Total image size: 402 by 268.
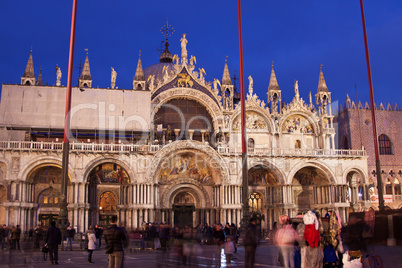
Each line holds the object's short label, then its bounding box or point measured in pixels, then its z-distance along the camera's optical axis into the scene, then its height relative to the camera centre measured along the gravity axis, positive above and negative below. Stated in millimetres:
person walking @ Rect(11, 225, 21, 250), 24391 -970
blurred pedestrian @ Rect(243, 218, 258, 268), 12984 -931
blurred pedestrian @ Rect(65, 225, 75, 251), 25134 -1017
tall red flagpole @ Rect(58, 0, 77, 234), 23016 +3579
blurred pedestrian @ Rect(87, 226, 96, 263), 17828 -1055
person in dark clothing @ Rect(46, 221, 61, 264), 16719 -869
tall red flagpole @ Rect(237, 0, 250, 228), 24203 +3398
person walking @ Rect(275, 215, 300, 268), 12086 -797
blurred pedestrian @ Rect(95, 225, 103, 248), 26392 -1004
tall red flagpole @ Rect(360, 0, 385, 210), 26156 +5550
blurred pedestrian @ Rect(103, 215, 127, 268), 11062 -727
